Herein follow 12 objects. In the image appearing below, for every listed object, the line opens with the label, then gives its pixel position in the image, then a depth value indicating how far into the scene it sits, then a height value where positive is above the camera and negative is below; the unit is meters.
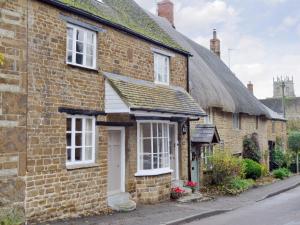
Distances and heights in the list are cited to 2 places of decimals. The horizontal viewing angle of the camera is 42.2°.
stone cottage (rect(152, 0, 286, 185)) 19.86 +1.92
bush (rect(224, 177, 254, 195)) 17.60 -2.48
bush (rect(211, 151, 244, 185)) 18.06 -1.55
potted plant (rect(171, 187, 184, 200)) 14.61 -2.23
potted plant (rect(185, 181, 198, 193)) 15.90 -2.08
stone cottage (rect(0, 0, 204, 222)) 9.30 +0.71
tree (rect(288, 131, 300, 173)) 33.66 -0.74
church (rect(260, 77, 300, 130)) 60.39 +4.48
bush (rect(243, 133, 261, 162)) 26.11 -1.10
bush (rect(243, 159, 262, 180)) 22.93 -2.14
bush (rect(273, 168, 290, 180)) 25.38 -2.66
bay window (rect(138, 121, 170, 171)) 13.54 -0.42
